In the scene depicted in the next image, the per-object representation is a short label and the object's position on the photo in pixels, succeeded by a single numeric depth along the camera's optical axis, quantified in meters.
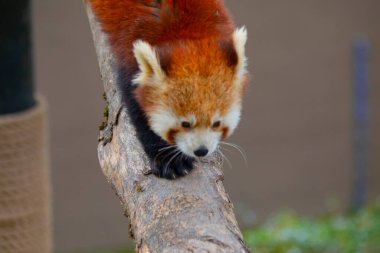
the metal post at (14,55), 6.27
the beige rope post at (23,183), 6.61
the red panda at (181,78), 4.59
